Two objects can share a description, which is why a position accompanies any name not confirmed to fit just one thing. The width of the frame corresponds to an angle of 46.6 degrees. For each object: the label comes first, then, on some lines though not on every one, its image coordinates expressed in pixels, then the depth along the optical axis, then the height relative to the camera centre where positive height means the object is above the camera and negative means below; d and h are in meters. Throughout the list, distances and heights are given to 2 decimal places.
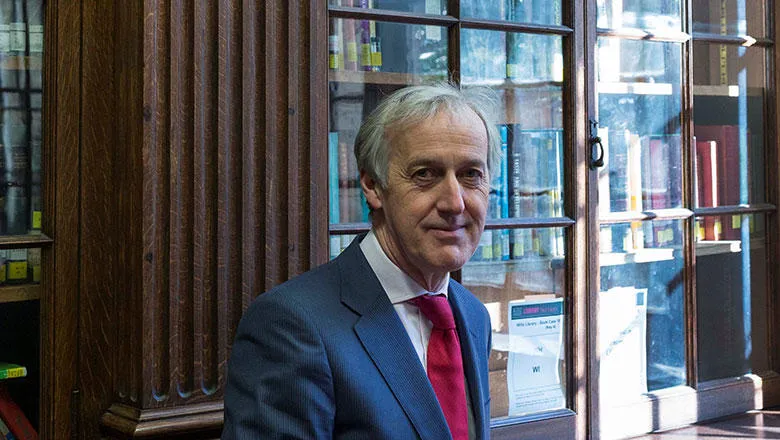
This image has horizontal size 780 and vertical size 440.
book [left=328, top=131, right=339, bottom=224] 2.23 +0.15
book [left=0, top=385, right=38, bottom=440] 1.90 -0.38
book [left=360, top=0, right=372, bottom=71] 2.30 +0.49
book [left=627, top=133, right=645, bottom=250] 2.78 +0.15
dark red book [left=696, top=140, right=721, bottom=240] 2.94 +0.17
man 1.40 -0.14
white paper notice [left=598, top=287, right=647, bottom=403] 2.71 -0.34
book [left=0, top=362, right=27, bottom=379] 1.89 -0.28
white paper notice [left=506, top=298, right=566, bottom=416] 2.55 -0.35
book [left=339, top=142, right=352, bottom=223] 2.25 +0.13
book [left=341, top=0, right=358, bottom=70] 2.27 +0.48
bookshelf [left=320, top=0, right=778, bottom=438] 2.50 +0.18
